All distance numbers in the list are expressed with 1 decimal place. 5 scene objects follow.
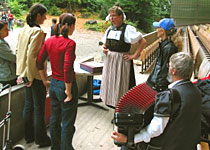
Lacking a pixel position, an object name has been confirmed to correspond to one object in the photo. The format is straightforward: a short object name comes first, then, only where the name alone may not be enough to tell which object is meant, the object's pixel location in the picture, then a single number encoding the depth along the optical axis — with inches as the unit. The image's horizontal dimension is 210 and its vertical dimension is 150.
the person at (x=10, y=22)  711.7
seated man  65.8
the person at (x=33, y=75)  118.2
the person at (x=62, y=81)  101.4
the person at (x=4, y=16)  675.1
